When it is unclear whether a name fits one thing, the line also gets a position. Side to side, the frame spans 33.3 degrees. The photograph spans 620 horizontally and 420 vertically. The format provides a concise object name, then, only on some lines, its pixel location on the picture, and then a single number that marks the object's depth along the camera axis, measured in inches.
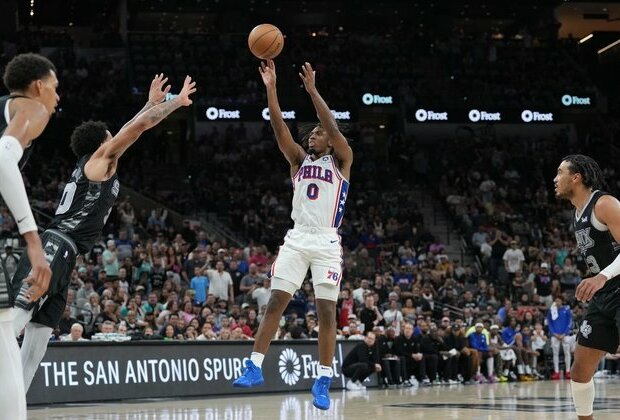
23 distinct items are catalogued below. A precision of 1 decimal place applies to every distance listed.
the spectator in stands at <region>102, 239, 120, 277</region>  802.2
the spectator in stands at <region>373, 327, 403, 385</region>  762.8
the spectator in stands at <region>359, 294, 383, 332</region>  802.2
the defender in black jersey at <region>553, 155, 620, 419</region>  309.7
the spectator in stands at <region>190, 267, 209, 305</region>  810.8
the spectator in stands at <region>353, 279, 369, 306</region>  853.2
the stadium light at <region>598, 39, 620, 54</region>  1515.7
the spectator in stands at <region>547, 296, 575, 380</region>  903.1
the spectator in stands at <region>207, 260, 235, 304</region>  816.9
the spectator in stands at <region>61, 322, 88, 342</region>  601.3
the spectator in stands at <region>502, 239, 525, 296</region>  1040.2
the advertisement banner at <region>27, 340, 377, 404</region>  566.6
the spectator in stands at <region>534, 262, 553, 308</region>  985.5
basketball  356.5
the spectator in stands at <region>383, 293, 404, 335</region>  815.1
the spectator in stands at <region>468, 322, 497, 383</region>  847.1
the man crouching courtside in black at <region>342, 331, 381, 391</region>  709.3
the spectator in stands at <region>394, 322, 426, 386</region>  780.6
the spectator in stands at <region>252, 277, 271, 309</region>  802.7
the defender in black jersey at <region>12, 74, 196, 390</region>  268.4
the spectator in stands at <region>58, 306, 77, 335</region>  649.0
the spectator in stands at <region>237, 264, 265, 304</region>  818.8
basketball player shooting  339.3
